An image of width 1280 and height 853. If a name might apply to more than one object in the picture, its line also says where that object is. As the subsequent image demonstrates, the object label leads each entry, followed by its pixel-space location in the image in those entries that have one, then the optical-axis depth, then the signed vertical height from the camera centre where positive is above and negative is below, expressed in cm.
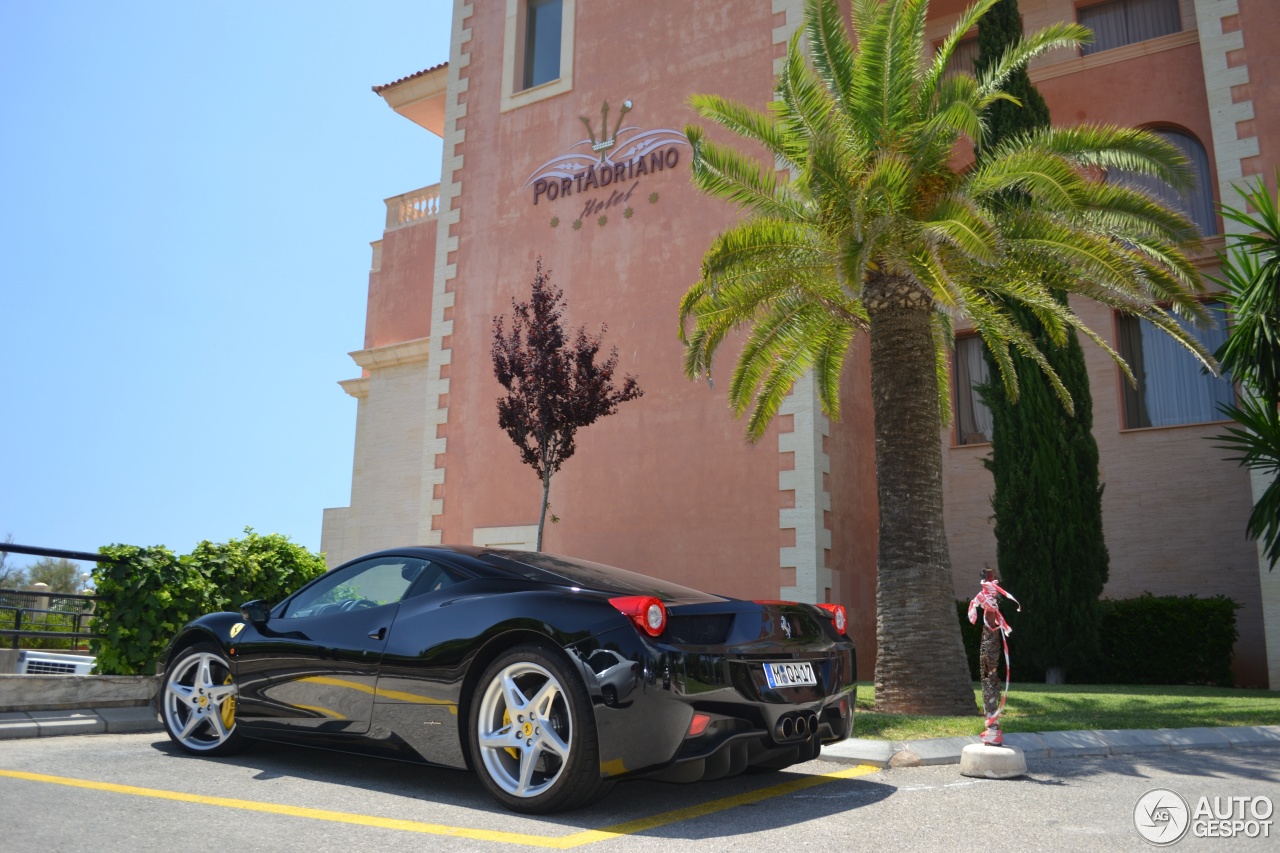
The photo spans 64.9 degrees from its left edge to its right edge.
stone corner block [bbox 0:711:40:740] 691 -72
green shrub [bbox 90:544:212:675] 832 +10
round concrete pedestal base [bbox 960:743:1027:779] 520 -62
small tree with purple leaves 1348 +324
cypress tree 1287 +174
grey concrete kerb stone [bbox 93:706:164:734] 740 -71
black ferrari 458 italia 421 -19
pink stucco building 1324 +465
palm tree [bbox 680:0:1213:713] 897 +376
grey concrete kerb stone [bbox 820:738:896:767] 580 -66
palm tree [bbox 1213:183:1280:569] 1008 +297
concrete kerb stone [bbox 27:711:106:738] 710 -70
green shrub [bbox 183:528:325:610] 890 +53
